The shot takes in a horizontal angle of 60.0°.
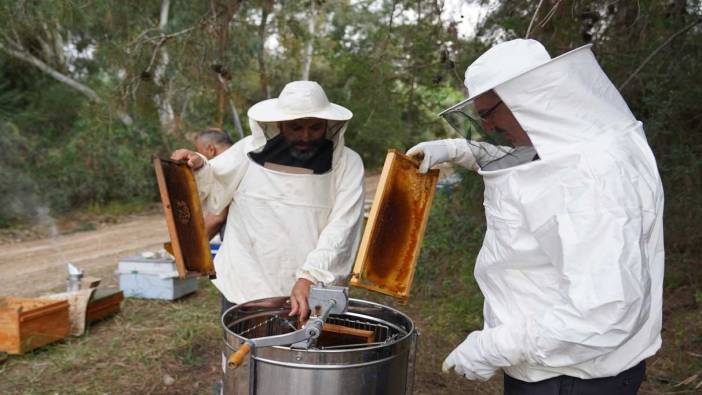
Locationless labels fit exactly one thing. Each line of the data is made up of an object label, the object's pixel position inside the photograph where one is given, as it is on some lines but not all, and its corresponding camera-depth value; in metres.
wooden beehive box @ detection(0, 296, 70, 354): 3.56
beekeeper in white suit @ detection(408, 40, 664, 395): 1.26
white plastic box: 4.74
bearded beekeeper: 2.21
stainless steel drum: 1.50
